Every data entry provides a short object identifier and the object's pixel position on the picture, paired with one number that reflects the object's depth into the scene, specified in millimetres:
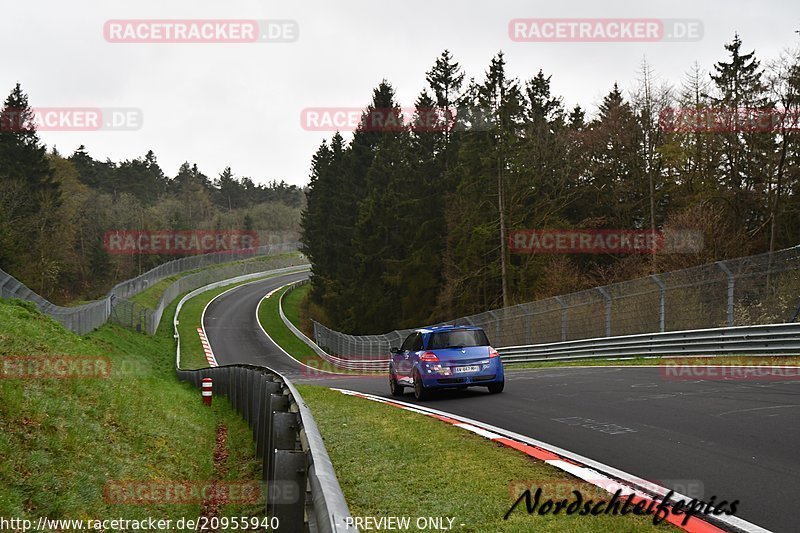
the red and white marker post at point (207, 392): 19550
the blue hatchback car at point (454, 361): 14719
